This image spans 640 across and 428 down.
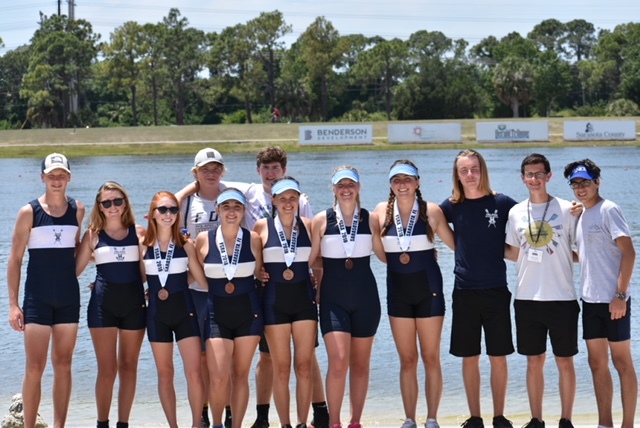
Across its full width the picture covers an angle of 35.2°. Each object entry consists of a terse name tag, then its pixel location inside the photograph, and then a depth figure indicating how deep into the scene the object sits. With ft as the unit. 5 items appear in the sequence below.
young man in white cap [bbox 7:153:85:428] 25.09
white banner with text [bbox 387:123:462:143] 214.48
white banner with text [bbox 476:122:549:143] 211.41
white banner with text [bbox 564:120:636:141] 207.51
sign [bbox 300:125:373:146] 217.15
